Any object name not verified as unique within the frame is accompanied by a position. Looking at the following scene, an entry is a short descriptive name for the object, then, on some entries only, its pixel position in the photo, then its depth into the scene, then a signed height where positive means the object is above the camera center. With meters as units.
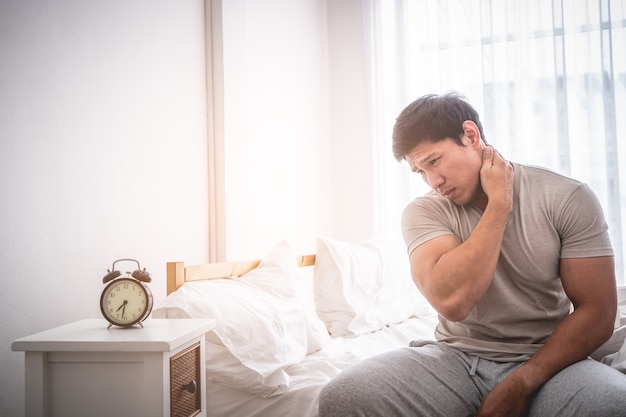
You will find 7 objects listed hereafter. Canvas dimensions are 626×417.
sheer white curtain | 3.22 +0.90
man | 1.15 -0.16
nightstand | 1.16 -0.31
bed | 1.45 -0.32
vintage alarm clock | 1.32 -0.17
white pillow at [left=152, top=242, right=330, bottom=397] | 1.44 -0.30
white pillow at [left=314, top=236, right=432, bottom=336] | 2.27 -0.29
